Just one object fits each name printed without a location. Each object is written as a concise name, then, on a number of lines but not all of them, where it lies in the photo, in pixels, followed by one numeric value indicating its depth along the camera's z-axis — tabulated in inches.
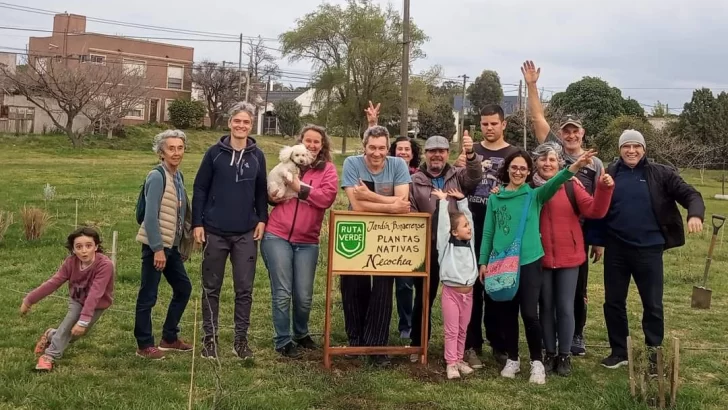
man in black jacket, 198.8
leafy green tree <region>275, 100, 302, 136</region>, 2202.3
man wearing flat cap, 201.2
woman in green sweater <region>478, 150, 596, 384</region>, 192.9
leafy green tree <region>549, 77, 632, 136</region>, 1881.2
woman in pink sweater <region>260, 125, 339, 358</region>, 202.2
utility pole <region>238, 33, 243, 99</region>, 2062.7
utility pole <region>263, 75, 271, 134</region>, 2354.6
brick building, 1980.8
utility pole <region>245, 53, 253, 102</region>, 1930.4
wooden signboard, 200.2
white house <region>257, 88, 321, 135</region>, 1969.5
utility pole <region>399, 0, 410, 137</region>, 775.7
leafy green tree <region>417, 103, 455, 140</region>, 2201.0
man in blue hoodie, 198.4
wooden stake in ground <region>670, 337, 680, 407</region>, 164.2
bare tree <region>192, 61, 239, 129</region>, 2073.1
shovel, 308.5
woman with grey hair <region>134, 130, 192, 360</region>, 196.1
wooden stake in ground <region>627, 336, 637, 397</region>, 166.9
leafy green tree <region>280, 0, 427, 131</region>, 1800.0
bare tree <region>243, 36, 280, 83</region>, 2209.6
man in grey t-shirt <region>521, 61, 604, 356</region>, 217.0
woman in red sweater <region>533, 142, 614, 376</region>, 198.1
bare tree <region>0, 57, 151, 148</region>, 1376.7
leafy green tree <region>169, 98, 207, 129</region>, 1882.4
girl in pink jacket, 187.0
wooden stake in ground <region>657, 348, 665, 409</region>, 165.2
